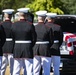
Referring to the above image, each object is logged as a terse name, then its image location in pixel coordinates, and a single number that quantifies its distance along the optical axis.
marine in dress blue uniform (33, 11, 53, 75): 15.34
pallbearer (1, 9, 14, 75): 16.35
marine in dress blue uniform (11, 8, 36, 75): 14.65
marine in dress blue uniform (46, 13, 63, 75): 16.70
